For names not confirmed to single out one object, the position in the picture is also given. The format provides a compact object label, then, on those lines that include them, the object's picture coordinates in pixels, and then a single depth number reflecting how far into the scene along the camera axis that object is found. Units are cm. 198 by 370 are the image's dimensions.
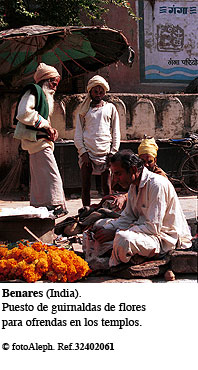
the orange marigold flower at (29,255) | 364
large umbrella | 784
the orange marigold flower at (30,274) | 352
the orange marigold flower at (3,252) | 382
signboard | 1084
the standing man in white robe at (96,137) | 607
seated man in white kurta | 356
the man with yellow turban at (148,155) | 493
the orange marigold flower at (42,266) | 356
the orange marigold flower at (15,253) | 371
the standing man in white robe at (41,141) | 530
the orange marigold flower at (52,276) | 354
